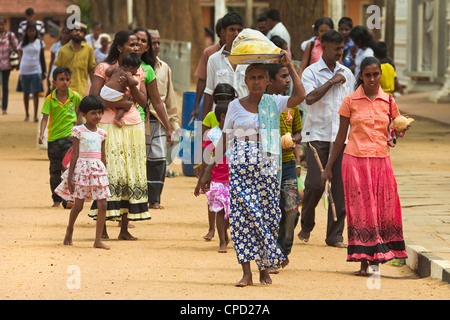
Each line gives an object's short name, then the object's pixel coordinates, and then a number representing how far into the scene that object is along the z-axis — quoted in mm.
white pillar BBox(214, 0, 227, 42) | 33812
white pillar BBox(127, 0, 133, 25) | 53156
